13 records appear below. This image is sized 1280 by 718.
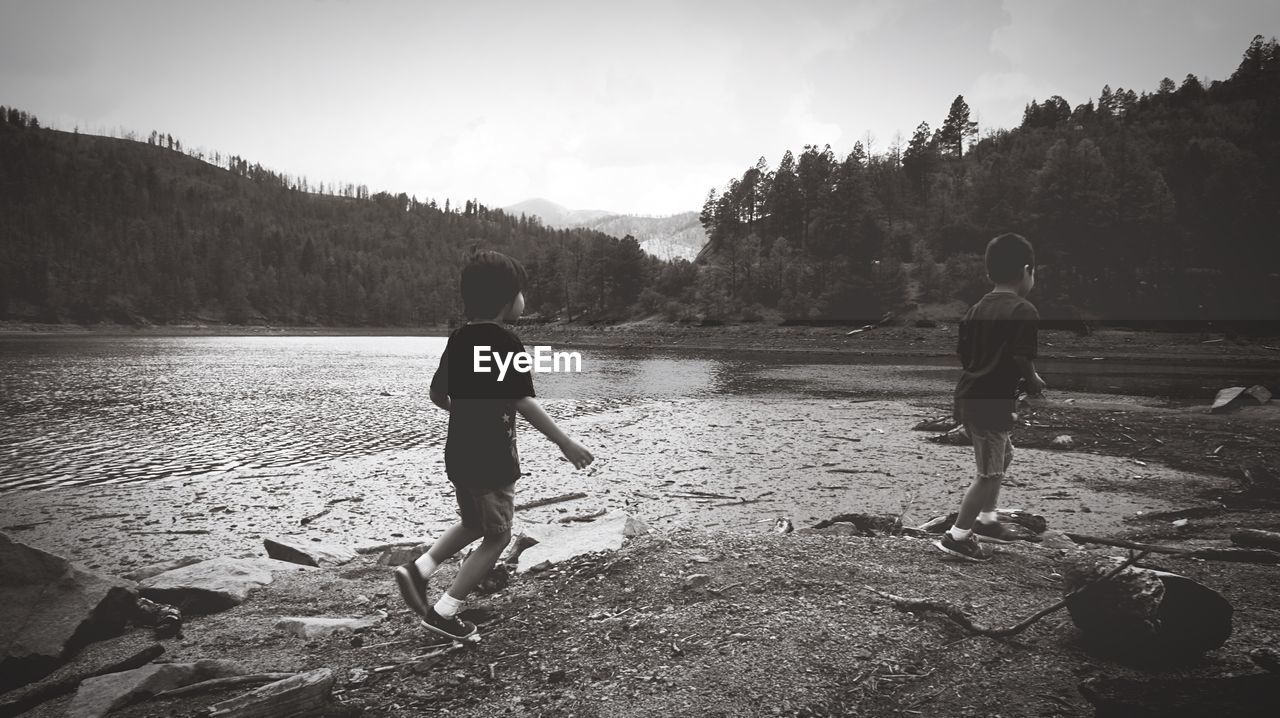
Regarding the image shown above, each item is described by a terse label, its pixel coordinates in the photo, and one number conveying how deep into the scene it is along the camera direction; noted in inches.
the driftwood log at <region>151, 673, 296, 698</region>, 126.0
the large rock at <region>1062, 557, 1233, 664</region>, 121.2
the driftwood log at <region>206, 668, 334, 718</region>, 113.0
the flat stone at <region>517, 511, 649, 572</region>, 209.9
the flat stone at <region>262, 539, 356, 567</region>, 251.9
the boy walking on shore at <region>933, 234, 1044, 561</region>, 188.4
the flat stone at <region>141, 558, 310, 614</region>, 193.3
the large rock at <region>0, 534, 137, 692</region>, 143.9
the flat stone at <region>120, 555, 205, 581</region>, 241.6
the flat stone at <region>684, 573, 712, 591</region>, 171.2
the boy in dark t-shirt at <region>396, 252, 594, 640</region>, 144.6
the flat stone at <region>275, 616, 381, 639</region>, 162.1
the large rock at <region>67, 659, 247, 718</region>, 122.3
